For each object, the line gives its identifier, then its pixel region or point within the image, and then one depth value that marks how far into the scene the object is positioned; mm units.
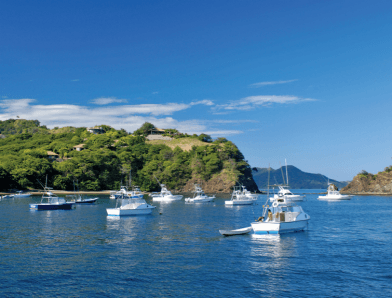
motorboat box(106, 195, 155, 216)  71062
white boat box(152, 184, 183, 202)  127250
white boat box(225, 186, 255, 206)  110375
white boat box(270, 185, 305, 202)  125188
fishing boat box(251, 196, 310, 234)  46938
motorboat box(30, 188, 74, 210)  85438
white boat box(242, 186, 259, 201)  127825
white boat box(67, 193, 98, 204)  110006
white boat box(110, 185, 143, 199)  118525
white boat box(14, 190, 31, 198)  136300
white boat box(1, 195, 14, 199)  130962
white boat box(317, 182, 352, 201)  150000
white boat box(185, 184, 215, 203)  119250
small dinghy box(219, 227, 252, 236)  47469
